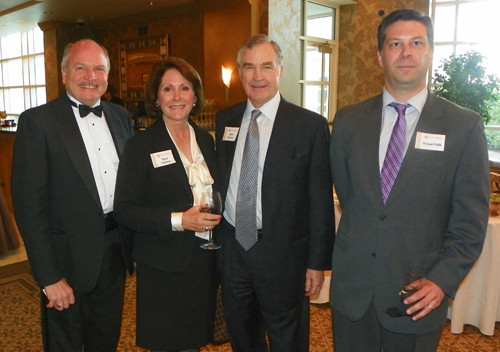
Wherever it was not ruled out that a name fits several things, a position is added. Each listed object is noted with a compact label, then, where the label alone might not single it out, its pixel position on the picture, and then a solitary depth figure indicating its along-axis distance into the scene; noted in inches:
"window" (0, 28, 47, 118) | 548.1
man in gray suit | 57.4
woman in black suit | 73.0
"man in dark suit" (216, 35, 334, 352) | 74.4
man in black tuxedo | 72.1
